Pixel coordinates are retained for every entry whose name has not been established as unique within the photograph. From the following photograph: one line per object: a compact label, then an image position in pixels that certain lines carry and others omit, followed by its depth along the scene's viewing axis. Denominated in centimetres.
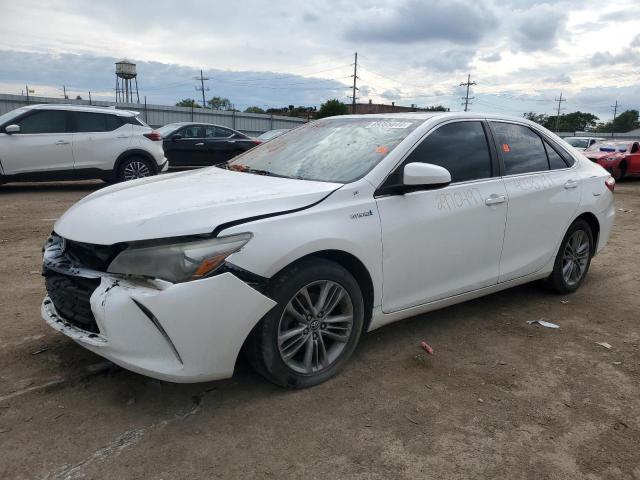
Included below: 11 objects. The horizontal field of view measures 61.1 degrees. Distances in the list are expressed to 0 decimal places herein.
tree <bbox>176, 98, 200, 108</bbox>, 6517
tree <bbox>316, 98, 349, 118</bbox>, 5700
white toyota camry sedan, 264
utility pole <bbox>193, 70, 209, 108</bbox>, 7138
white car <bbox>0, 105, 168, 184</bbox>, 1001
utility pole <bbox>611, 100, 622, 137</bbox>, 8868
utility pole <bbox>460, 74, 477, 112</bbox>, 8162
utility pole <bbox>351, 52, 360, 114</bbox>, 6494
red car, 1697
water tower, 5072
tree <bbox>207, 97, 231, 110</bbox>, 8155
